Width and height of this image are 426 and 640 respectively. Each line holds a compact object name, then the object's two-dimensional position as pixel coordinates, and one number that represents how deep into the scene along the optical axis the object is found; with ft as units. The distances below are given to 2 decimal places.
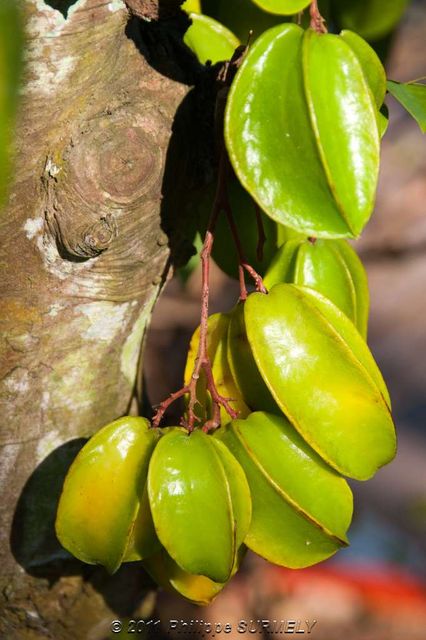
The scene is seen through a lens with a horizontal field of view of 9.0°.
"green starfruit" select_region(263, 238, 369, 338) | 3.97
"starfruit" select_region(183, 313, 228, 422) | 3.92
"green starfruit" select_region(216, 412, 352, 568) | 3.82
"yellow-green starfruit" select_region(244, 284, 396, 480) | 3.79
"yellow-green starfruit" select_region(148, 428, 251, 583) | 3.76
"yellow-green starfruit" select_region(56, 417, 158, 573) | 3.82
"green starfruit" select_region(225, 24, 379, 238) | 3.67
